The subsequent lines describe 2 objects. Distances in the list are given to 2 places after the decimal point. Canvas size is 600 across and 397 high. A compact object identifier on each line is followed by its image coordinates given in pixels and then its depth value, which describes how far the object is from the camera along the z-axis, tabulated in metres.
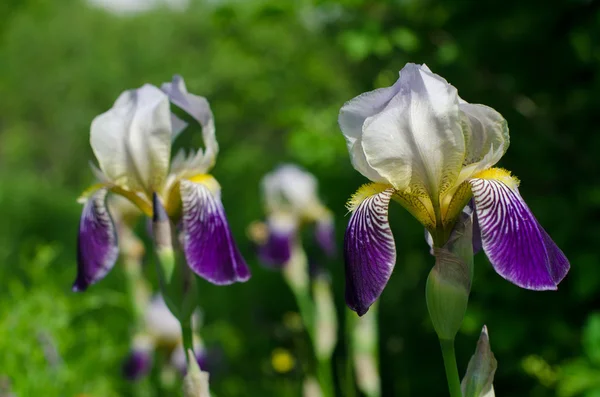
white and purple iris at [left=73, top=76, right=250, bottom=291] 1.58
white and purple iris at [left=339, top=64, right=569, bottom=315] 1.19
